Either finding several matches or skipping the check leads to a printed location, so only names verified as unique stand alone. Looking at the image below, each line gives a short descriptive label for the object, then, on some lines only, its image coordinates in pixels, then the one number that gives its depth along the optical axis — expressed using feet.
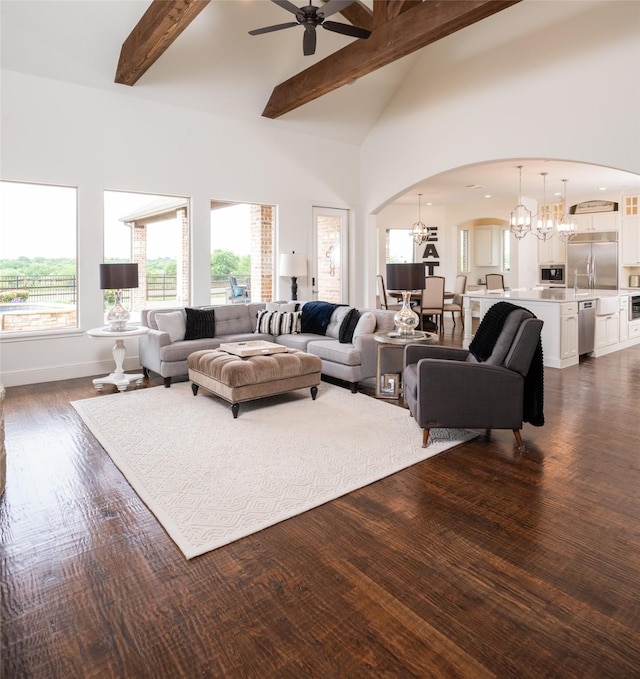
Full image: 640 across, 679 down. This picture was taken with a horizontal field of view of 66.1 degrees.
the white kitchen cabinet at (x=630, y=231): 31.91
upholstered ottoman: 13.48
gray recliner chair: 10.74
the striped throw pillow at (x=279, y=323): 19.69
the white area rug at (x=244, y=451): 8.38
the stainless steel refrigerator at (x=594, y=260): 32.99
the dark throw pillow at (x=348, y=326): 17.47
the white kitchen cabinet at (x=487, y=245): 41.23
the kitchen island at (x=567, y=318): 19.94
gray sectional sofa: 16.25
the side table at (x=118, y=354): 16.55
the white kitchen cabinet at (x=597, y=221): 33.22
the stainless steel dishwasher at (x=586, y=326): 21.33
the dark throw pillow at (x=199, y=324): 18.52
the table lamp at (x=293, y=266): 23.67
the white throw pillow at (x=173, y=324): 17.92
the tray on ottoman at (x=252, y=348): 14.78
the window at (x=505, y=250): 40.42
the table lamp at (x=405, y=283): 14.93
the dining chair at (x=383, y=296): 31.27
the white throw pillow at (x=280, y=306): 21.35
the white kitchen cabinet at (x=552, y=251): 37.04
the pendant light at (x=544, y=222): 28.66
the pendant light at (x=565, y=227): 29.76
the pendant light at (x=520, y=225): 27.69
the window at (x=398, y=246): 40.09
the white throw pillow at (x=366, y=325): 16.78
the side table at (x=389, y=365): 15.19
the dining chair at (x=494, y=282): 33.40
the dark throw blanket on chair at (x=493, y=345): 11.07
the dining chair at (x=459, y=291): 32.58
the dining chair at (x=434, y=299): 29.33
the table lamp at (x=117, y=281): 16.46
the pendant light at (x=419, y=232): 35.37
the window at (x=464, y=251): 41.93
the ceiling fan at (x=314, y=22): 12.75
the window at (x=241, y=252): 22.47
